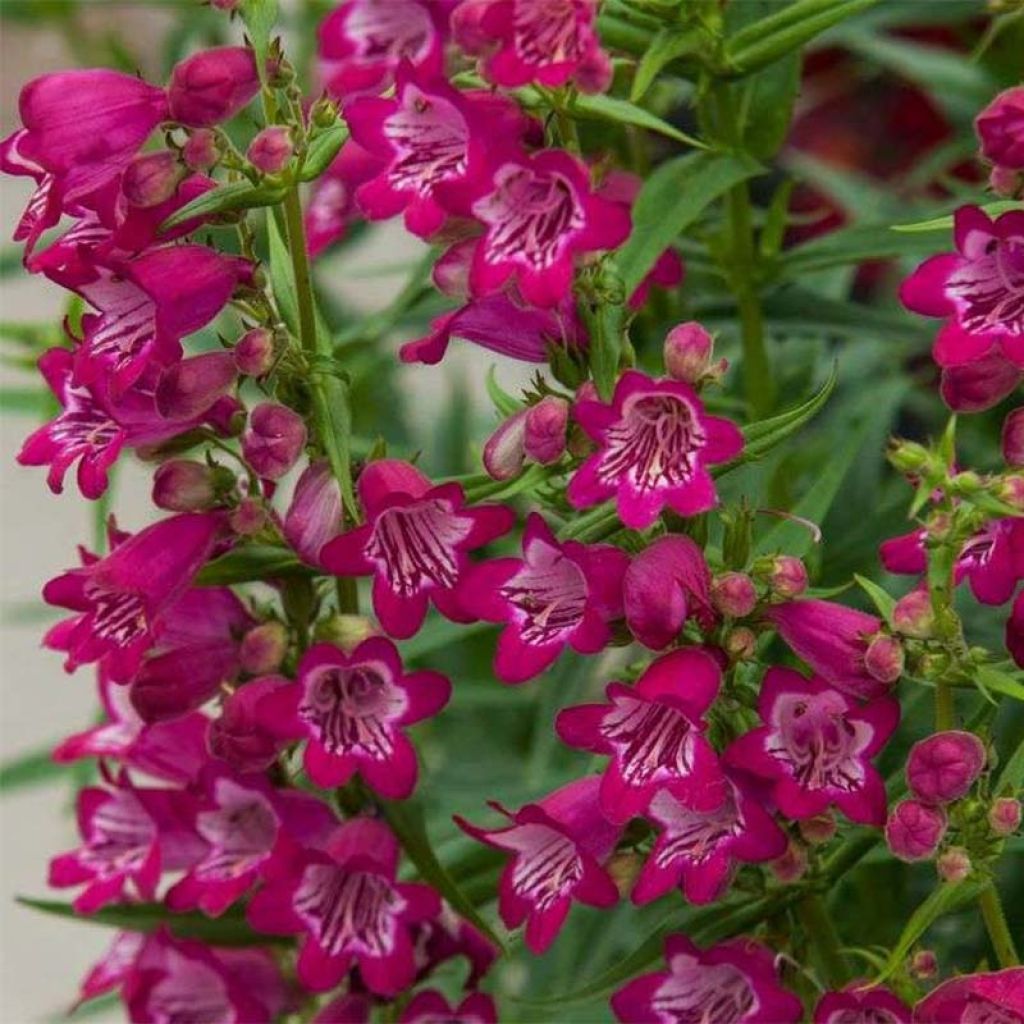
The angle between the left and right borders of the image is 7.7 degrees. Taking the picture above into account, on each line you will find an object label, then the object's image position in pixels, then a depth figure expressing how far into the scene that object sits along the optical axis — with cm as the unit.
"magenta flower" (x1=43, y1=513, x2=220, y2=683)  119
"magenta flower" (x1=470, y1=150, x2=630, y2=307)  114
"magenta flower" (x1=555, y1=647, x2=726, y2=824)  114
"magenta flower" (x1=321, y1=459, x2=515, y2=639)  117
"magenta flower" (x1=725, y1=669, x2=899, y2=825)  115
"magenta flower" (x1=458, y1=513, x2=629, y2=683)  116
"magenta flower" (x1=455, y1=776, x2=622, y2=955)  117
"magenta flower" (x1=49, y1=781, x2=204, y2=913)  123
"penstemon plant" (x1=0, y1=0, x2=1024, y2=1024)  115
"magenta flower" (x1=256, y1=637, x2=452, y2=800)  118
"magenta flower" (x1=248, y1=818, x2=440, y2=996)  120
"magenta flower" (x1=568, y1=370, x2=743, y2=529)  114
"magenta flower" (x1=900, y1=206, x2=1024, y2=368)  115
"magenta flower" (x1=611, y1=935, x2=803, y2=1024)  117
